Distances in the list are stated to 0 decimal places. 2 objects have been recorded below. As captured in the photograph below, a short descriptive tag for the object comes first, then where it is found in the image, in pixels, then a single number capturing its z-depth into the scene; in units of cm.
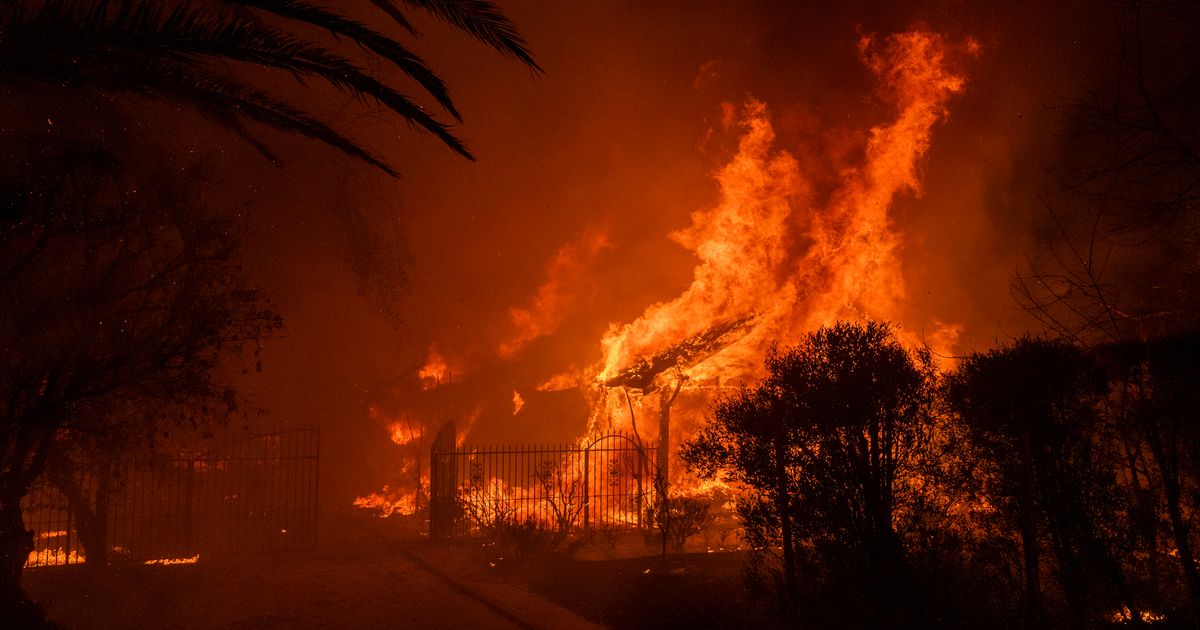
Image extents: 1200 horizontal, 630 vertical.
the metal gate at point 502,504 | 1295
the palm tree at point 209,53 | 558
